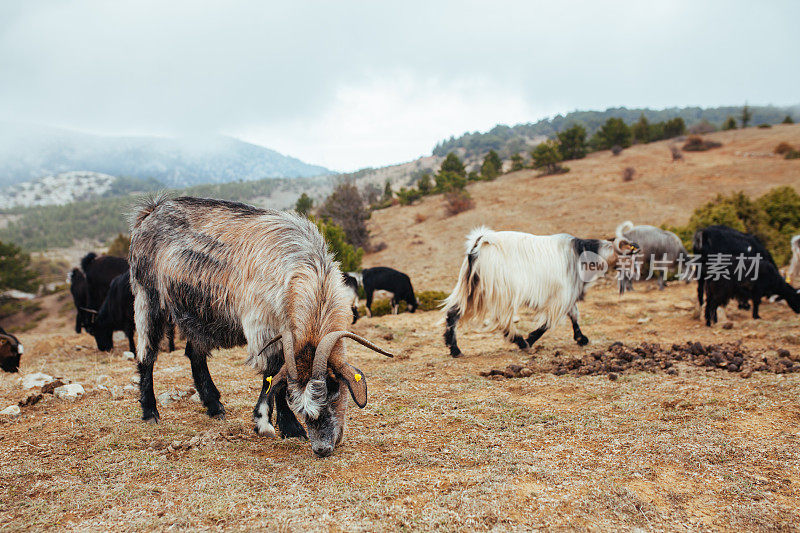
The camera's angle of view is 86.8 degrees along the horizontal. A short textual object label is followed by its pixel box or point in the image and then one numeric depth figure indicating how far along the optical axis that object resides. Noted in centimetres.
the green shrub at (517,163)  4466
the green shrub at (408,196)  3812
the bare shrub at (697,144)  3906
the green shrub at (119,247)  3255
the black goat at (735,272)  880
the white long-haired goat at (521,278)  733
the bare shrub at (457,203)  2980
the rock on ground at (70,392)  538
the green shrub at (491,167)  4233
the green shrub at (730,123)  5006
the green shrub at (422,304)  1347
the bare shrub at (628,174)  3081
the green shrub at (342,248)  1586
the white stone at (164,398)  536
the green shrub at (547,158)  3716
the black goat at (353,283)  1038
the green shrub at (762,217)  1557
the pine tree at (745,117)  5066
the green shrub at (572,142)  4138
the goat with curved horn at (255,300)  352
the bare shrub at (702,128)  4977
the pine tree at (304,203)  3203
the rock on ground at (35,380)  587
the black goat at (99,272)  1156
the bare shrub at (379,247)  2556
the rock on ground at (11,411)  474
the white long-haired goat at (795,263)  1209
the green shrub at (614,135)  4388
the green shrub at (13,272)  3186
